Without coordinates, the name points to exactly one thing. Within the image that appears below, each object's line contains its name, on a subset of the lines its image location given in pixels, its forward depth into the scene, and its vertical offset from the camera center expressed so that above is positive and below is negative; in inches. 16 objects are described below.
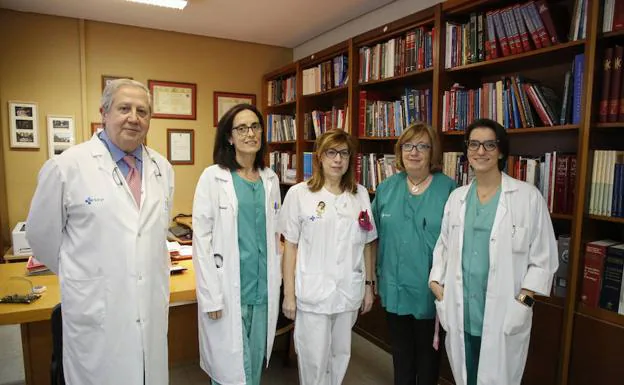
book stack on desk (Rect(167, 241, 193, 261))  101.7 -23.8
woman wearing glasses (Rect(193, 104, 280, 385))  71.4 -16.8
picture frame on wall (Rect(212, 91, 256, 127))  175.2 +24.9
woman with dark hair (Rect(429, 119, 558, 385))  64.7 -16.4
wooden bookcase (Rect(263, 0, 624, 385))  72.2 +3.9
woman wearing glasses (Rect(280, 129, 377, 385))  74.1 -17.5
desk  69.5 -35.0
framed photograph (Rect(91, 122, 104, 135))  153.7 +11.4
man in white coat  56.7 -12.2
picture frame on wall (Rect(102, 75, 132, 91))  153.5 +29.2
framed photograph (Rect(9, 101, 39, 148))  141.6 +10.6
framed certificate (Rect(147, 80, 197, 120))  162.7 +23.4
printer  128.6 -27.8
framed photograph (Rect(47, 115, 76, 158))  146.9 +8.3
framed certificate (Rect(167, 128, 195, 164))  167.0 +4.9
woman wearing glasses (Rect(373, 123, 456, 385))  76.3 -16.3
